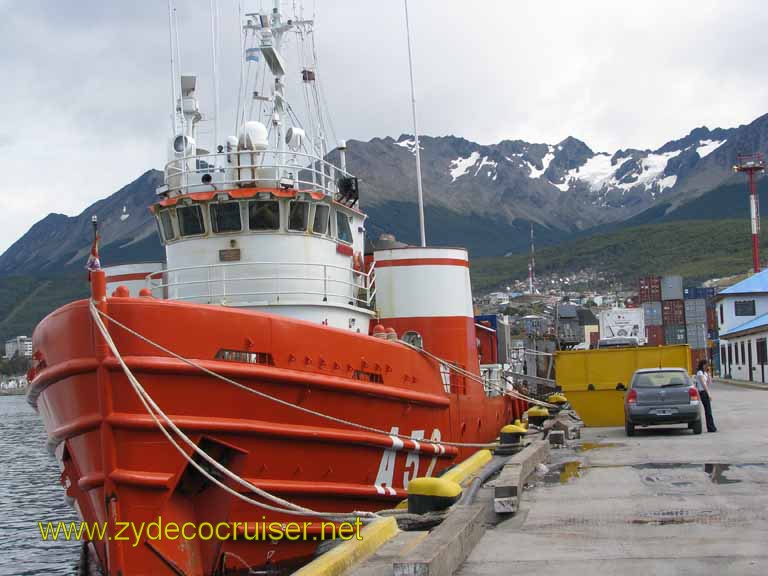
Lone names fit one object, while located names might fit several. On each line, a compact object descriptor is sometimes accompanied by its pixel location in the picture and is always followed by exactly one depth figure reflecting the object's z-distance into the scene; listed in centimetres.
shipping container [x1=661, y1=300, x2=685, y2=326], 9138
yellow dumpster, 2381
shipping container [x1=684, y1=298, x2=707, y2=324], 8944
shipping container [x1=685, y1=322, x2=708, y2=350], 8838
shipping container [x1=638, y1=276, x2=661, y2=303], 9456
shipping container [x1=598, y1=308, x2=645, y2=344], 6788
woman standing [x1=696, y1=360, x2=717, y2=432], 2020
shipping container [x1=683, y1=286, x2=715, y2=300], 9256
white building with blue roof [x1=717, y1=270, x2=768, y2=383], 5556
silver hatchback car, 1916
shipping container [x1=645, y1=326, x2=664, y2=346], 9175
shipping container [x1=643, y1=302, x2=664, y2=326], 9275
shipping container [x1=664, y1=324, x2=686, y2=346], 9050
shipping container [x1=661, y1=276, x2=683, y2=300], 9344
